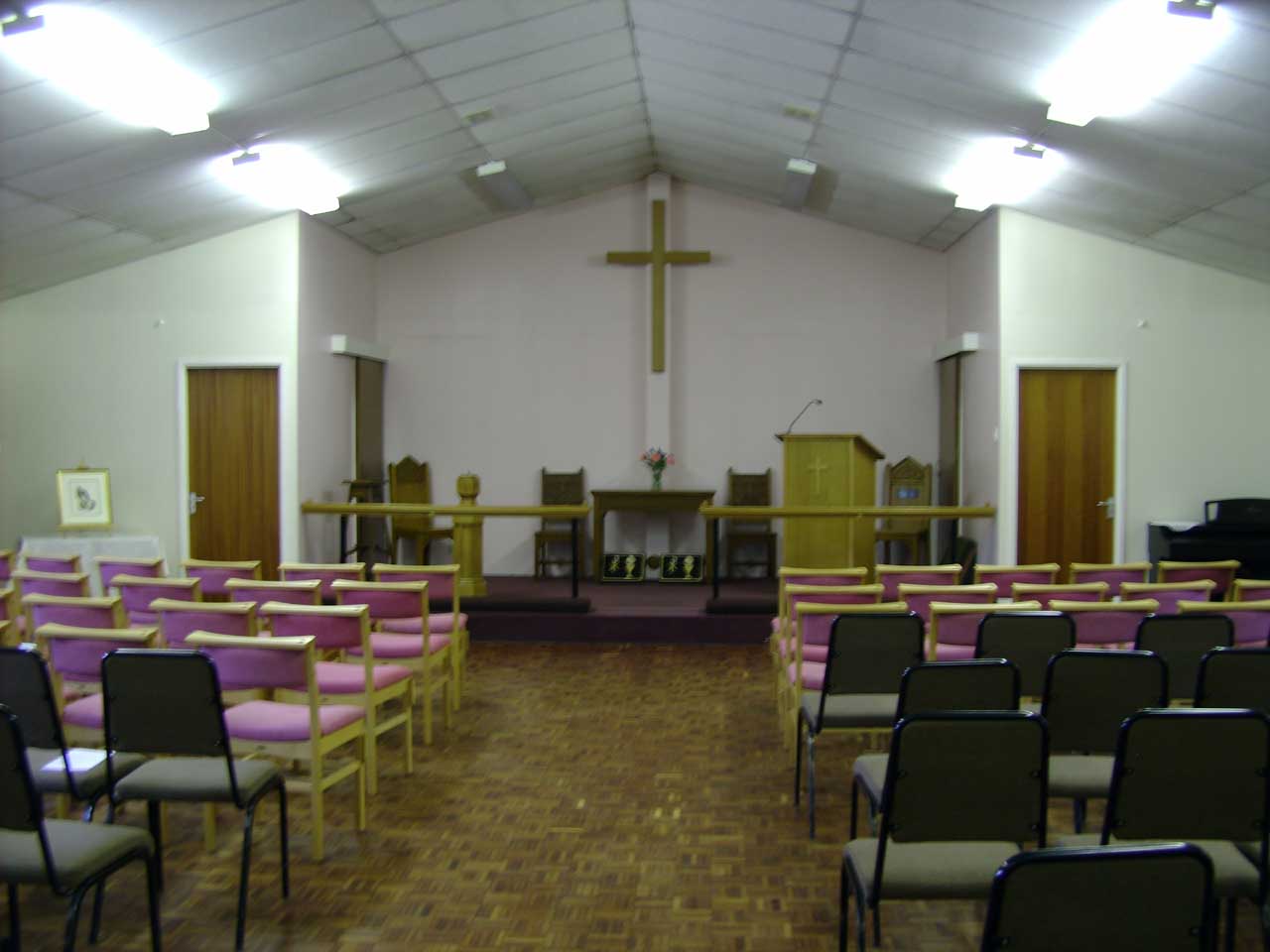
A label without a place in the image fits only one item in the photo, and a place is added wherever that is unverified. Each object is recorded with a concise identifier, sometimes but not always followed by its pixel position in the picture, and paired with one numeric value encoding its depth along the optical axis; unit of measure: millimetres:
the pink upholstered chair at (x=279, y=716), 3127
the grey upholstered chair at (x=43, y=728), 2672
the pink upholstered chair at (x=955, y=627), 3732
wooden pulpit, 7500
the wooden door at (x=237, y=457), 7973
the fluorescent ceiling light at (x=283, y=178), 6617
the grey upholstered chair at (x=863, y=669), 3405
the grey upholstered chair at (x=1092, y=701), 2775
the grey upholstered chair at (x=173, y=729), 2721
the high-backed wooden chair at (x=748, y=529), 9367
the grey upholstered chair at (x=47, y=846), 2121
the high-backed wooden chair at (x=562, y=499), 9531
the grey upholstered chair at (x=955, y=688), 2730
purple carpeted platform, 7043
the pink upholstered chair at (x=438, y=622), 4969
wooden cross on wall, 9680
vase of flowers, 9336
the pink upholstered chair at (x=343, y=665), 3719
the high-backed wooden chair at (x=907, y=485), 9383
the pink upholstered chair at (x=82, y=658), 3131
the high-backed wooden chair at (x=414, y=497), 9180
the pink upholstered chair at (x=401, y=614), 4410
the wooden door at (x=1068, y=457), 7785
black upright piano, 6863
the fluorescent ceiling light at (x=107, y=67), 4414
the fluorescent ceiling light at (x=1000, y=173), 6484
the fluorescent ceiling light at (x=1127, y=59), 4344
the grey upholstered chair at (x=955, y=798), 2141
